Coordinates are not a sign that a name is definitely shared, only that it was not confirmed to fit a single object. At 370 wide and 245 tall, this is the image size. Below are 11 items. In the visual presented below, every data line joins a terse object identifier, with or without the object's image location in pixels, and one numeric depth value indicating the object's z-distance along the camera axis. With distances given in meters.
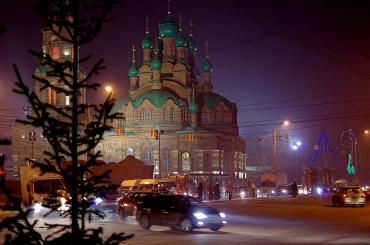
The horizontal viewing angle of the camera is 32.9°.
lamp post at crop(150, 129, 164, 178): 92.54
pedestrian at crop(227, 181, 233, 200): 58.81
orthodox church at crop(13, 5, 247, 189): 95.06
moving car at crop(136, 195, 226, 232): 23.97
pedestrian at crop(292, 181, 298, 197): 61.44
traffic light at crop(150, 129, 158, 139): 54.10
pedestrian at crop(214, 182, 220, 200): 58.65
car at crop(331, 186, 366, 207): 41.44
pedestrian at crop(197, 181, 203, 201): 53.12
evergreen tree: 6.62
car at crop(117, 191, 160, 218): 31.54
